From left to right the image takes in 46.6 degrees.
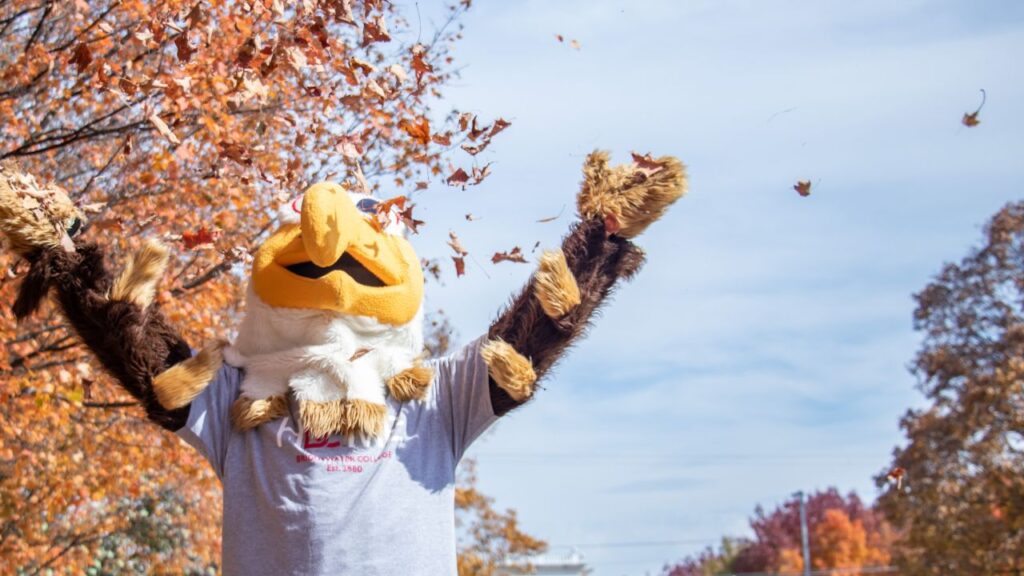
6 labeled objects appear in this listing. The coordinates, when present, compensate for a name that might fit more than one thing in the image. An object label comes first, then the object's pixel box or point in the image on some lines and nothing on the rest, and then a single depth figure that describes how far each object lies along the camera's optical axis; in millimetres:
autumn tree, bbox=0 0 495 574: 7746
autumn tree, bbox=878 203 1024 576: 18672
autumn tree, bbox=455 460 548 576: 19953
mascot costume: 3838
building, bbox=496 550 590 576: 50594
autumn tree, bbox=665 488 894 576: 41031
